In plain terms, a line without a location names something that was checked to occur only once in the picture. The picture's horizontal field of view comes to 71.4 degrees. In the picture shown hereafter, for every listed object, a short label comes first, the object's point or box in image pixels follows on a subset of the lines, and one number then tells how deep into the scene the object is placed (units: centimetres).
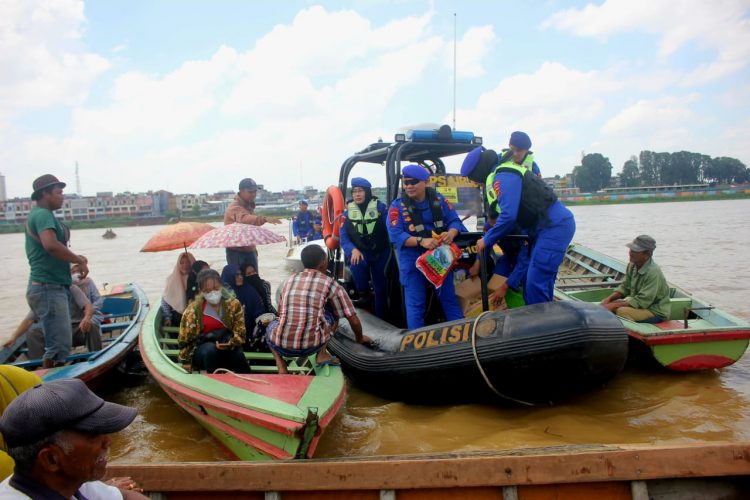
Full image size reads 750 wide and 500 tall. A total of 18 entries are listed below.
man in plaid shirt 375
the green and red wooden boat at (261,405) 290
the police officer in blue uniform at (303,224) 1562
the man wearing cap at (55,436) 143
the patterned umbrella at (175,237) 538
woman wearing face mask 416
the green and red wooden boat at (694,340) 438
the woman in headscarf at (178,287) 521
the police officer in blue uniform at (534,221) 405
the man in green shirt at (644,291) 492
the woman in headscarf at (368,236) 506
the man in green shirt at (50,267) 426
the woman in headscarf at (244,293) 490
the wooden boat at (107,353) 458
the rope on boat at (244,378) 353
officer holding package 455
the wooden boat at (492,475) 206
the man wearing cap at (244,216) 557
